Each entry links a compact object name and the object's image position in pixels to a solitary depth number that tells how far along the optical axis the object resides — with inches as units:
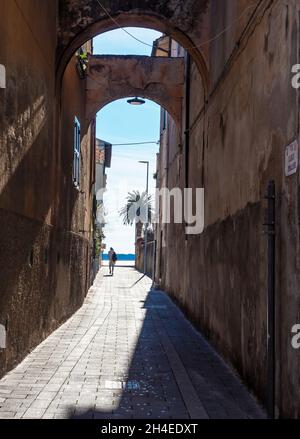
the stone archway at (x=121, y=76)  671.8
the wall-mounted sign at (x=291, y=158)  196.9
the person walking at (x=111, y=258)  1398.0
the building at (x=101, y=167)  1433.3
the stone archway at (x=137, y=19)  452.1
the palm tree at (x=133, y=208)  2442.4
